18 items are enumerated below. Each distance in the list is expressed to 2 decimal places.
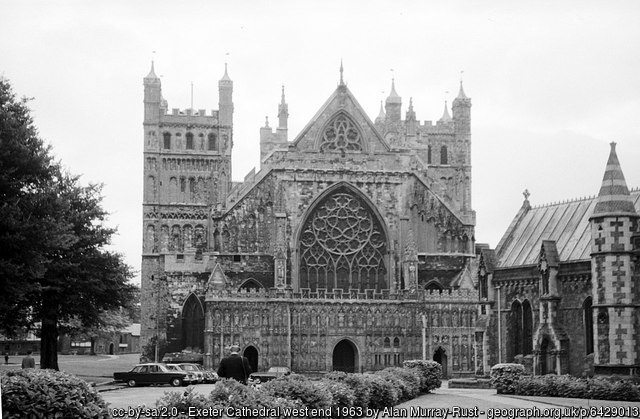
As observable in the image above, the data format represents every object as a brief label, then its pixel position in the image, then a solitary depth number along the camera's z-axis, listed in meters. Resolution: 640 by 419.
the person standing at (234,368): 26.66
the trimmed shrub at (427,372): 44.47
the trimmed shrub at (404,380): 35.84
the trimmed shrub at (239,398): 20.70
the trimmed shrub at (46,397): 19.44
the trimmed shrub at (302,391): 24.31
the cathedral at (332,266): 72.69
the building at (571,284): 42.53
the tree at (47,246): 42.22
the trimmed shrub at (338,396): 26.67
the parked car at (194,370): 56.47
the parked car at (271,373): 59.85
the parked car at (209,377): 58.12
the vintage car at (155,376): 54.12
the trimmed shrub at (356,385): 29.62
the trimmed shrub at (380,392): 31.92
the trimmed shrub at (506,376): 44.03
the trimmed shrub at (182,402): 19.78
